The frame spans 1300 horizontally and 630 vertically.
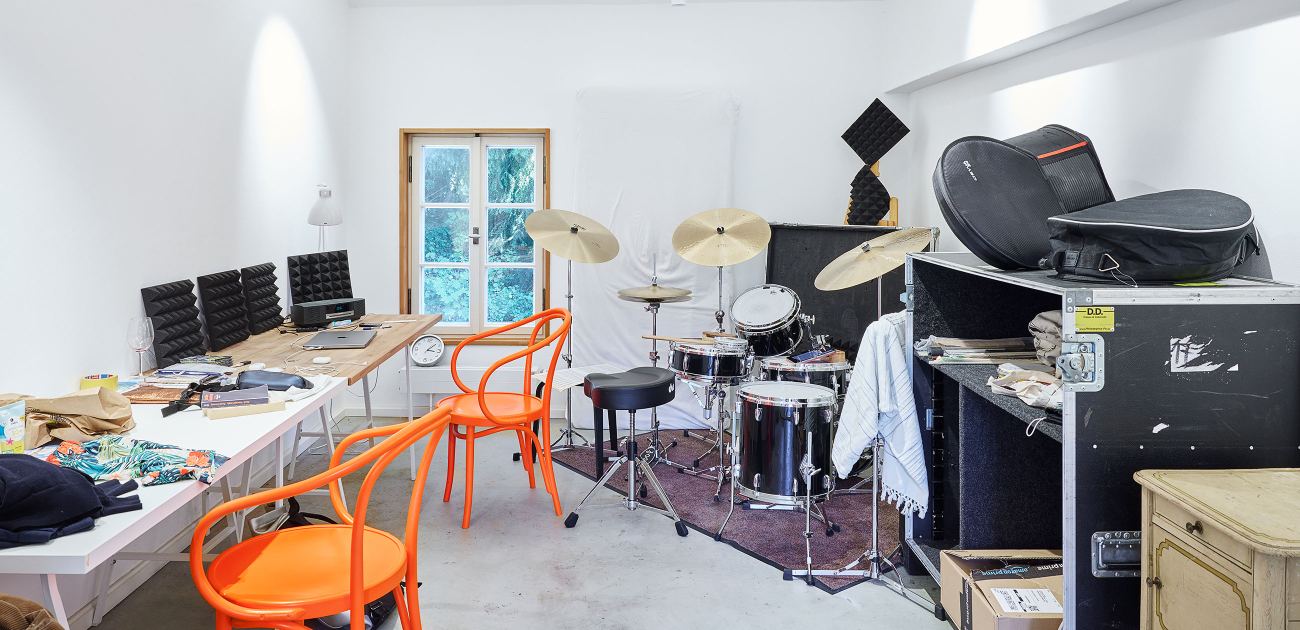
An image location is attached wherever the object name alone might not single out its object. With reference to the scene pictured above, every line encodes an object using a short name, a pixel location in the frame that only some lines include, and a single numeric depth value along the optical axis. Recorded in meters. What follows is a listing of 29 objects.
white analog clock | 5.34
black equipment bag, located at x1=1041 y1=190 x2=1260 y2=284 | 1.86
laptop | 3.56
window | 5.50
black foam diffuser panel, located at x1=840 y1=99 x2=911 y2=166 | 4.91
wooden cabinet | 1.43
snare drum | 3.76
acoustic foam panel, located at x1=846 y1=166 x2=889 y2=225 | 4.91
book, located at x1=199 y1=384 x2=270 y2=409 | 2.45
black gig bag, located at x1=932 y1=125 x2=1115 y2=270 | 2.31
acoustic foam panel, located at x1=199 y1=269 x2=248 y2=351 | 3.51
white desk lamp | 4.33
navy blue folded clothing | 1.55
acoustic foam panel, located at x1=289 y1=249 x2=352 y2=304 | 4.53
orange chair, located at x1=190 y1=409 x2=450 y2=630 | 1.81
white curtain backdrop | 5.18
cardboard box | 2.21
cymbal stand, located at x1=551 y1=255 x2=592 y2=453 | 4.90
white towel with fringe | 2.92
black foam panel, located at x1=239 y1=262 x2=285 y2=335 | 3.92
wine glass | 2.74
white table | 1.51
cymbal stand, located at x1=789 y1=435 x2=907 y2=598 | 3.05
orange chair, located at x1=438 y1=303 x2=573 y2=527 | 3.56
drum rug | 3.34
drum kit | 3.25
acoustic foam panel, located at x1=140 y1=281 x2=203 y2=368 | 3.15
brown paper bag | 2.08
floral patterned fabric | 1.86
